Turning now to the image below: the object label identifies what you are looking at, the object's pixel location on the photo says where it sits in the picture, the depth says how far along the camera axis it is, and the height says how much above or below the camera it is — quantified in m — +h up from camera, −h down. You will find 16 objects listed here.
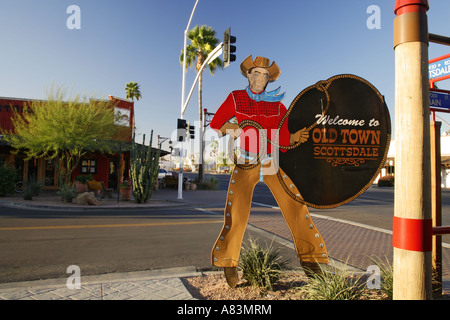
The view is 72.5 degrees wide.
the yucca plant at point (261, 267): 3.93 -1.23
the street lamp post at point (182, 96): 15.99 +4.08
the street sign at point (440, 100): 3.90 +0.98
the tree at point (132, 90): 43.22 +11.70
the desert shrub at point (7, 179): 15.23 -0.42
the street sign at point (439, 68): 3.81 +1.39
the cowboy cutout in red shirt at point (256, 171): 3.95 +0.05
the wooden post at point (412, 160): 1.91 +0.10
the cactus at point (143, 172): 14.27 +0.03
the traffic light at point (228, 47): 9.87 +4.11
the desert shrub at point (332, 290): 3.29 -1.25
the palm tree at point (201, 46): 21.00 +8.80
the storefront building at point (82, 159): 19.62 +0.82
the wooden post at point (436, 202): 3.88 -0.32
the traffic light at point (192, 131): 15.46 +2.14
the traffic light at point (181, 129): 15.01 +2.19
